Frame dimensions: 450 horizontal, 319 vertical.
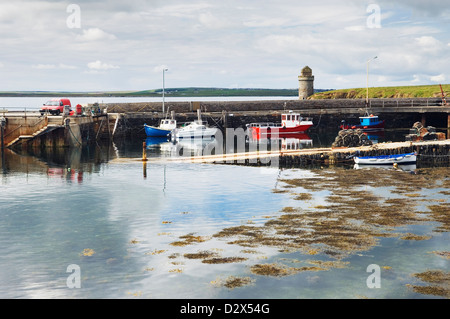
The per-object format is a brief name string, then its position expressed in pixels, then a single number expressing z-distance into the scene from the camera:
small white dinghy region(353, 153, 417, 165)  46.79
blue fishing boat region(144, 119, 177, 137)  76.50
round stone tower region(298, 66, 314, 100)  100.69
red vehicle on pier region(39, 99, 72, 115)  64.62
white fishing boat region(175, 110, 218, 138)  74.69
